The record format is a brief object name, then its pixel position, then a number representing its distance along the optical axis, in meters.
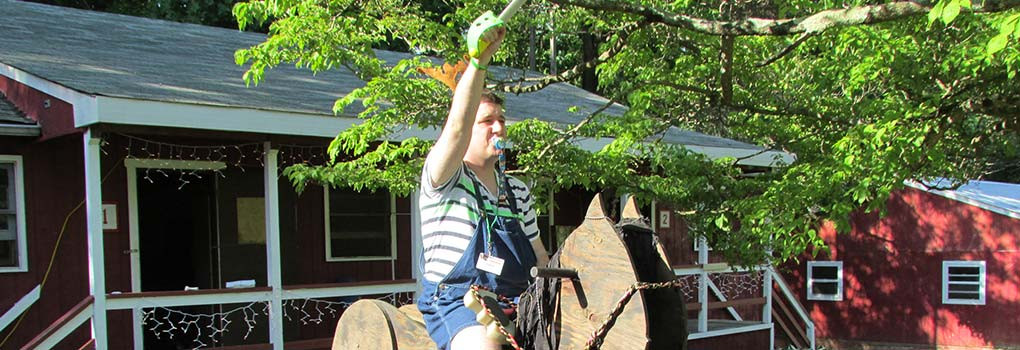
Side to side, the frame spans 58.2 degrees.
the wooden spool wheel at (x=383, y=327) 3.67
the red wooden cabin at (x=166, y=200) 7.65
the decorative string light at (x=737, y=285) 14.06
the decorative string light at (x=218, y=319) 9.52
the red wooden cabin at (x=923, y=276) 15.06
